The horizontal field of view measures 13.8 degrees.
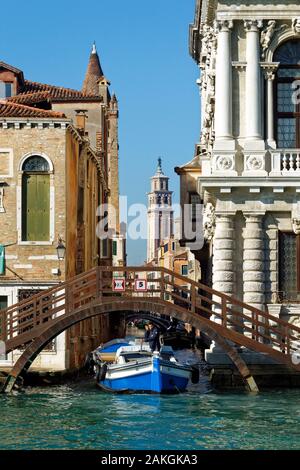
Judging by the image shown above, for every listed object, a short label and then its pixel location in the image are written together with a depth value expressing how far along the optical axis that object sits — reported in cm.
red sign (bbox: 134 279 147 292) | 2880
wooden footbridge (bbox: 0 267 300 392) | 2800
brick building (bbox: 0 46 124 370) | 3131
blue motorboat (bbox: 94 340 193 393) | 2867
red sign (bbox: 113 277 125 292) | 2869
